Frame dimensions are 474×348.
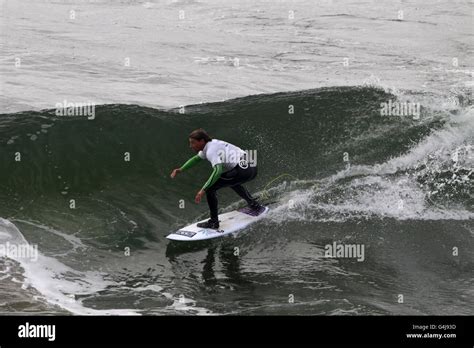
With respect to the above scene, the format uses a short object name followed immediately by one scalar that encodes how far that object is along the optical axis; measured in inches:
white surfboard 435.8
